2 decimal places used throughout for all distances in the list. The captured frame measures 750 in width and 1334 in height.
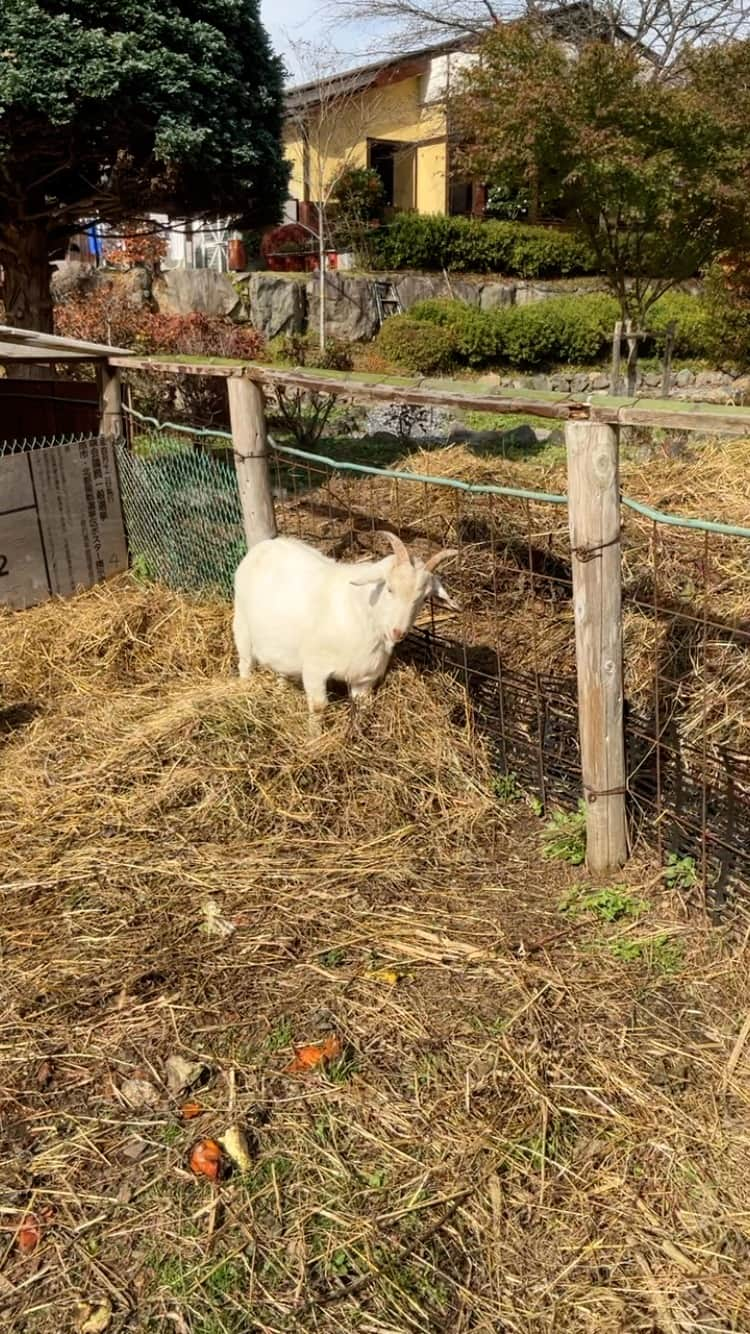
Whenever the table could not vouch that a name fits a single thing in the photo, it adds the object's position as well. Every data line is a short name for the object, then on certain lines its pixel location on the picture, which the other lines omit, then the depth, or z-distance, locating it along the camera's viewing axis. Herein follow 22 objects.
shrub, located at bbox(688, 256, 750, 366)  14.84
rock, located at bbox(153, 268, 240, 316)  19.25
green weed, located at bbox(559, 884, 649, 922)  3.44
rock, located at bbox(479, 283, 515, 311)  21.55
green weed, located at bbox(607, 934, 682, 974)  3.18
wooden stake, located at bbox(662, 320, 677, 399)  14.09
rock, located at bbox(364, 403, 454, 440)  12.47
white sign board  6.43
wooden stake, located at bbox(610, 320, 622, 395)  12.84
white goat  4.07
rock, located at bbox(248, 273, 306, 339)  19.14
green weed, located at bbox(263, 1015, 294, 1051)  2.89
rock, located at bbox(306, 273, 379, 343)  19.69
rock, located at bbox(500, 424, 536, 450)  12.24
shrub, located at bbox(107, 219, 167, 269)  21.03
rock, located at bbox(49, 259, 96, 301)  19.02
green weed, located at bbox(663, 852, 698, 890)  3.48
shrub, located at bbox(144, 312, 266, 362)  15.66
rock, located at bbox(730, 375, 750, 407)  14.34
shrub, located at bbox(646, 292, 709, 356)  19.26
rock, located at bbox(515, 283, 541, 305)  22.00
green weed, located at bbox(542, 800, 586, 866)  3.82
